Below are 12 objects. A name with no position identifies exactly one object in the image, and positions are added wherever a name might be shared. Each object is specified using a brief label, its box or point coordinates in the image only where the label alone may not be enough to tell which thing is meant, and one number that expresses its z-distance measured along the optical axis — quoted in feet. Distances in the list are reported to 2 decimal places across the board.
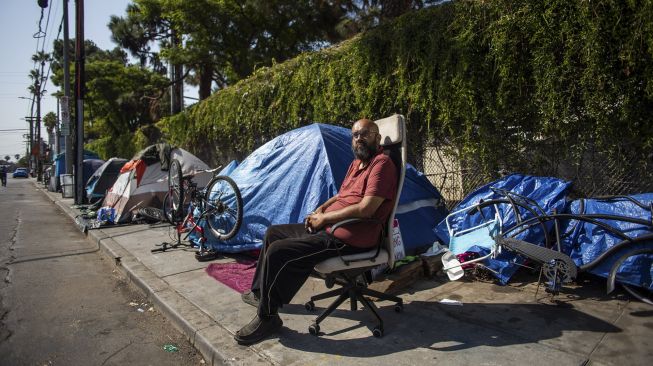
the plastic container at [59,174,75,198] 52.42
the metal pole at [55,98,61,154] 77.26
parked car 195.50
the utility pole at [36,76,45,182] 148.46
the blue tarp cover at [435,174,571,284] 13.92
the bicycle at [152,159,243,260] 18.15
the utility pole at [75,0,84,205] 43.78
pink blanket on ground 15.11
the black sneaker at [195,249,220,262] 18.78
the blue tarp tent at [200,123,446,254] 16.78
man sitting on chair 10.32
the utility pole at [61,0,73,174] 50.58
